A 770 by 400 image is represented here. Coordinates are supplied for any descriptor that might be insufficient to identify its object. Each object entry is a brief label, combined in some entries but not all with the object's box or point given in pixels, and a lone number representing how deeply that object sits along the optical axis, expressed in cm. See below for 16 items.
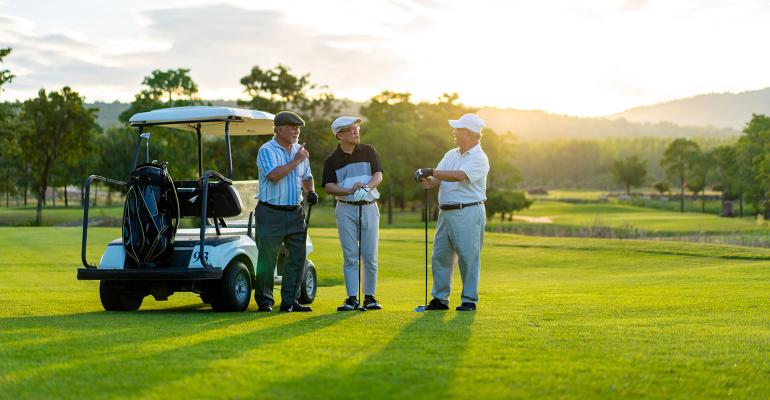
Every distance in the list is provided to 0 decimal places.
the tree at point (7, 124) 5007
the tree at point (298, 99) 7419
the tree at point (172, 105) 5603
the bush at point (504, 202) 7644
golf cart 1014
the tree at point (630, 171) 12188
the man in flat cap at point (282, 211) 1020
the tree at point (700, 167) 9517
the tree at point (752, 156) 7171
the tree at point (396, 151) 7288
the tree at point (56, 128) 6119
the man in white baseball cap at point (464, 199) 1028
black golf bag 1010
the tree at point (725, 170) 8125
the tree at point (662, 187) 11838
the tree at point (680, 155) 9856
